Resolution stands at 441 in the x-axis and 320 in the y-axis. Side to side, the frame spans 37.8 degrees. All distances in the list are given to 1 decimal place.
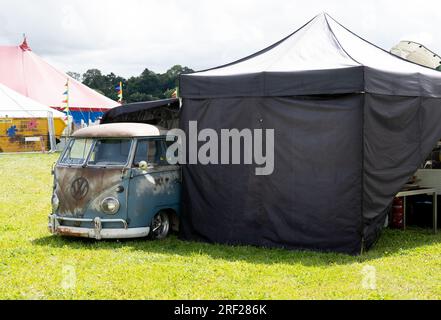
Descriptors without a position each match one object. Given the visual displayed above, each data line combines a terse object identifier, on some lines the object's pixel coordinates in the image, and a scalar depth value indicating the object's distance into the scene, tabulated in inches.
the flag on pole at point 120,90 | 1757.1
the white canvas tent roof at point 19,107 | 1363.2
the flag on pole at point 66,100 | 1485.7
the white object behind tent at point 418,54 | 534.6
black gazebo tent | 355.6
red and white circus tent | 1572.3
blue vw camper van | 387.9
